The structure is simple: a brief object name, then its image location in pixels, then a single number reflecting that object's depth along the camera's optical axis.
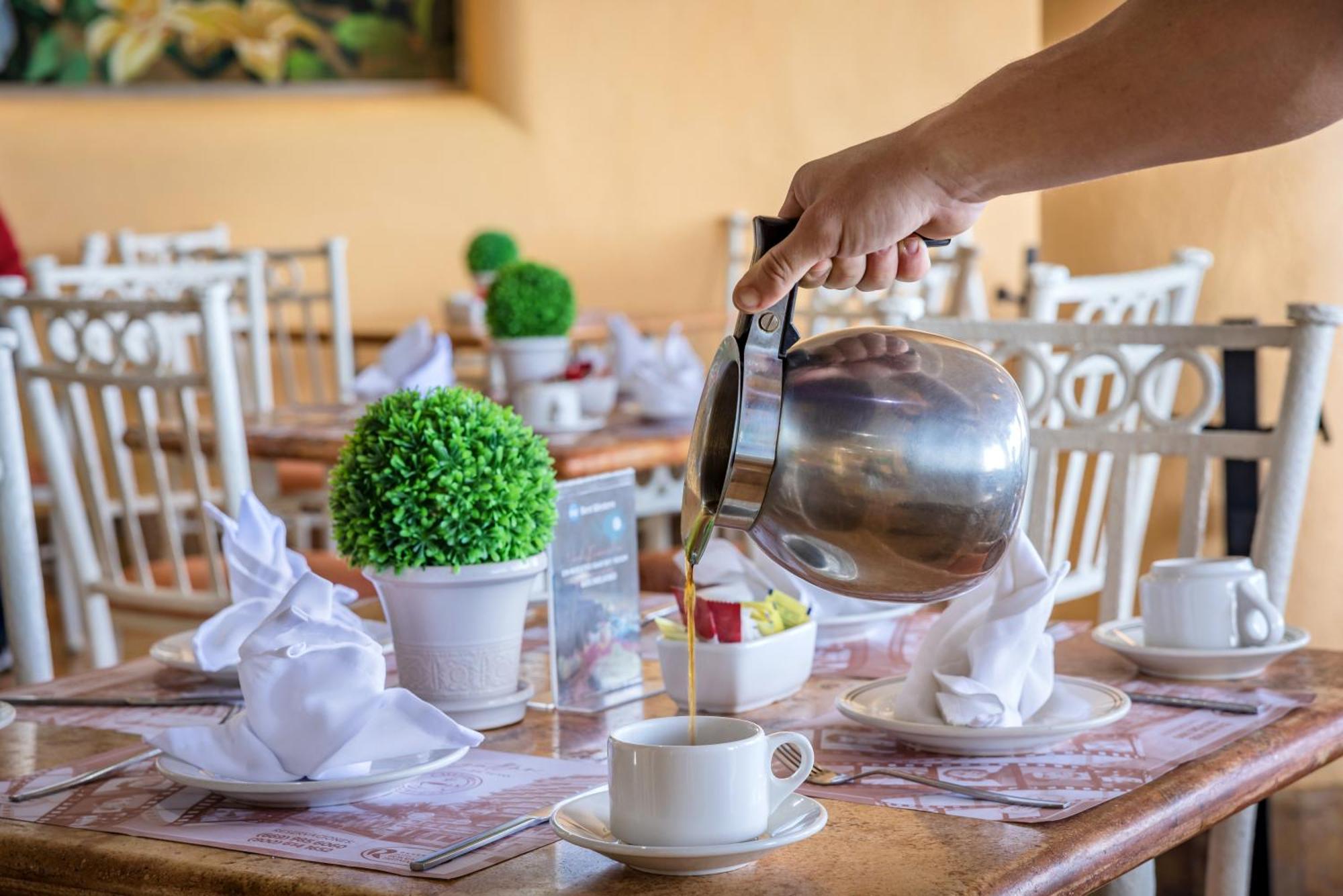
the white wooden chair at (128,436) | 2.08
